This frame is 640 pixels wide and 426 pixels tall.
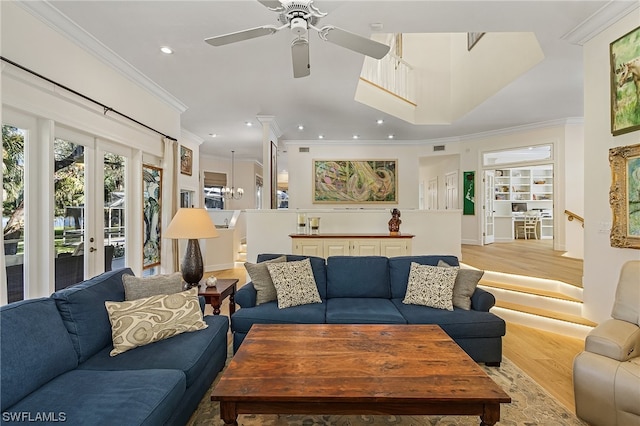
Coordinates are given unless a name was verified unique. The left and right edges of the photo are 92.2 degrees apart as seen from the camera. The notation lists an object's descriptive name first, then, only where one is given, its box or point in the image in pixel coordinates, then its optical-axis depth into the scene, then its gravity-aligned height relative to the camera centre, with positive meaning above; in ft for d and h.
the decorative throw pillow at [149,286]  7.77 -1.86
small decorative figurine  16.42 -0.54
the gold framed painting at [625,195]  8.59 +0.45
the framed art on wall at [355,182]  25.23 +2.57
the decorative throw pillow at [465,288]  9.34 -2.32
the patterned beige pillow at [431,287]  9.28 -2.30
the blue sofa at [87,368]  4.55 -2.83
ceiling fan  6.63 +4.12
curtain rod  7.59 +3.84
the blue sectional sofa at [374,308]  8.61 -2.88
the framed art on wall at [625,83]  8.49 +3.66
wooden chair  31.22 -1.23
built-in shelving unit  32.17 +2.41
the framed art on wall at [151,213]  14.62 +0.09
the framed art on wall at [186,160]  22.54 +4.11
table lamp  9.66 -0.58
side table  9.48 -2.48
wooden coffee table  4.82 -2.84
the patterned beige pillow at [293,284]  9.52 -2.23
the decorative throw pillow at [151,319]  6.54 -2.35
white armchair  5.69 -3.11
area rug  6.39 -4.37
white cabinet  15.75 -1.64
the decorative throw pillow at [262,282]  9.80 -2.20
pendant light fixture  30.79 +2.36
